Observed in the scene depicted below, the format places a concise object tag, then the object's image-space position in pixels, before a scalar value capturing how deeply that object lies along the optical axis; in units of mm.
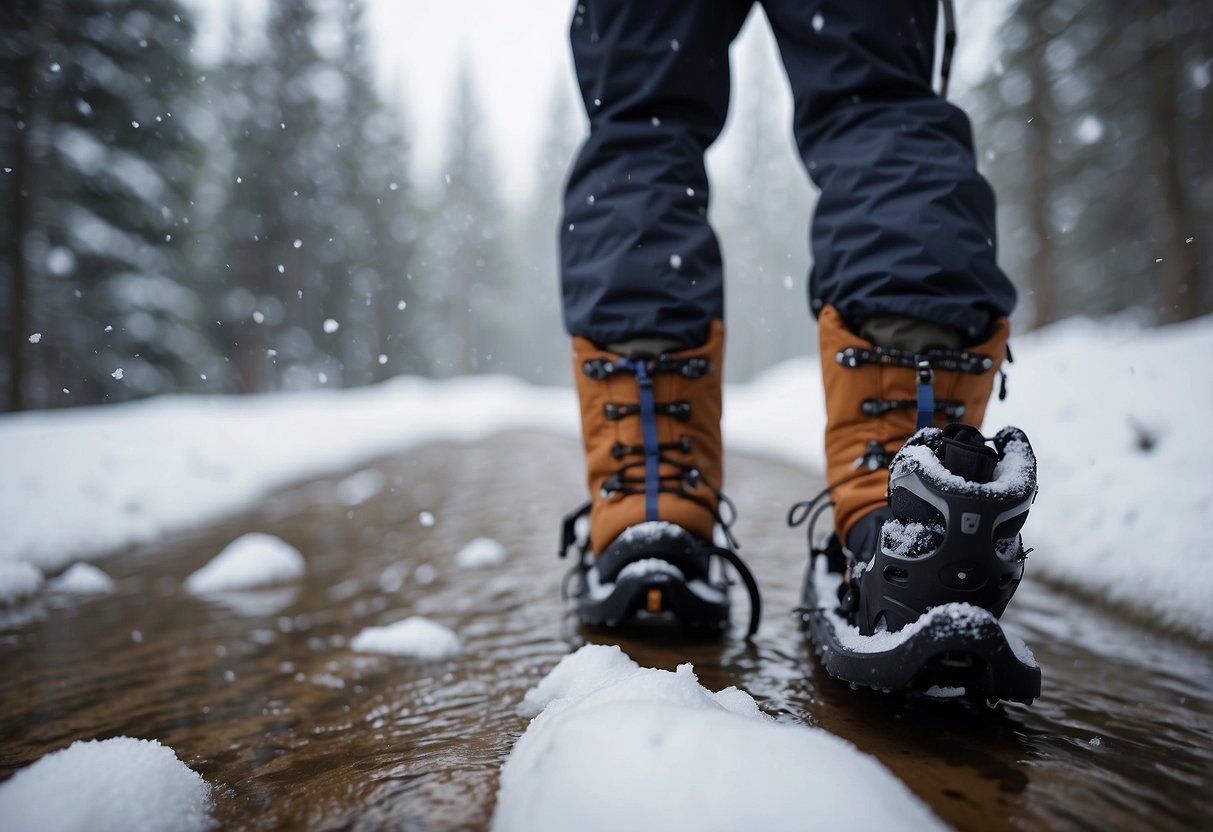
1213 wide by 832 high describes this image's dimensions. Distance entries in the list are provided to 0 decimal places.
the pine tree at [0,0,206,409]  8695
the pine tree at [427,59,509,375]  26609
